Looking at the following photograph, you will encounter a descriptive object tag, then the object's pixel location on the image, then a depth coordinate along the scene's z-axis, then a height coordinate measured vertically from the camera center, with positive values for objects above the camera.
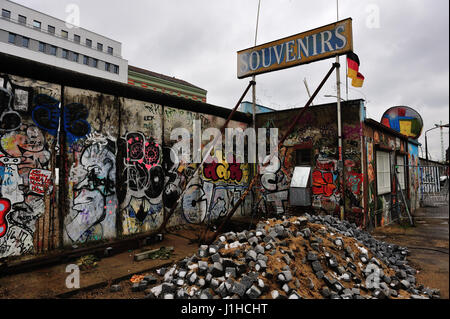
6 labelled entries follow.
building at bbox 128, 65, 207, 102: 47.72 +17.98
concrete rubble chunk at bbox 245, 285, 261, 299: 3.57 -1.67
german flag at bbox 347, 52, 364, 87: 8.80 +3.68
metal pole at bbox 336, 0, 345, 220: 8.20 +1.10
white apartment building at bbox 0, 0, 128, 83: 40.57 +23.39
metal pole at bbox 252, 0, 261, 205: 10.27 +3.05
